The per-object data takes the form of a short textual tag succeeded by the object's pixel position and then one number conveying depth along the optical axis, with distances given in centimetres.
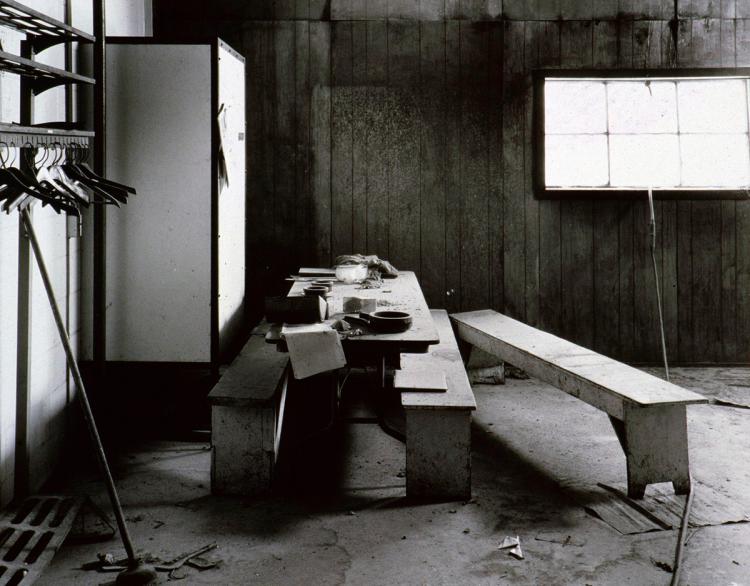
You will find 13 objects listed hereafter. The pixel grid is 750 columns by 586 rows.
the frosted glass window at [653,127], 520
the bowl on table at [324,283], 381
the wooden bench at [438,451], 308
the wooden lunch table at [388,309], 278
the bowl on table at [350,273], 407
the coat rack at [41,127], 237
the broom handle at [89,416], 242
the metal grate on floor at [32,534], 234
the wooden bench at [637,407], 307
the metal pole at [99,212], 310
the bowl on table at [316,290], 341
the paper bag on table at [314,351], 268
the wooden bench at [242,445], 314
